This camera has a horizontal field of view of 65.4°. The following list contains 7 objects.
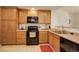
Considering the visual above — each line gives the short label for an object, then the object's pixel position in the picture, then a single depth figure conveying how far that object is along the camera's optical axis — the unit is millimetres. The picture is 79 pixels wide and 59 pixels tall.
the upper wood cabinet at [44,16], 3441
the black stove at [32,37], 3095
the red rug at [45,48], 2521
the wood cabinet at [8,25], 3055
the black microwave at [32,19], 3380
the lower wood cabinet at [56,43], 1941
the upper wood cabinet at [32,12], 3410
